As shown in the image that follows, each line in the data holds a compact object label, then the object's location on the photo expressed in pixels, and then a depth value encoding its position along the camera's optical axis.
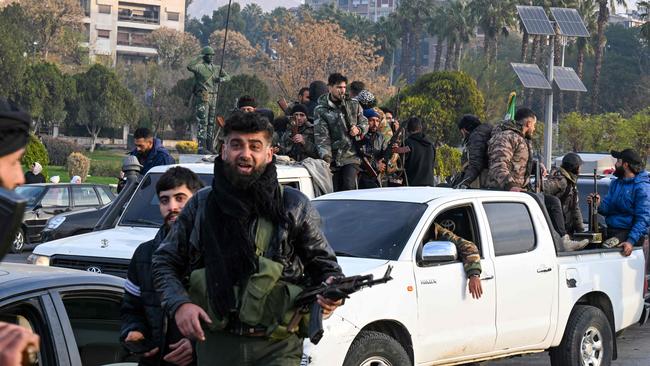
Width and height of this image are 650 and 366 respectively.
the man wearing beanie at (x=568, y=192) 13.20
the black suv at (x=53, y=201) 25.67
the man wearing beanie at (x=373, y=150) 12.84
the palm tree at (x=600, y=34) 74.81
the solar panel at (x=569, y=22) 33.84
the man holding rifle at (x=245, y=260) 4.74
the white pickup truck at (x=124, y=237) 9.88
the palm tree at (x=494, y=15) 84.31
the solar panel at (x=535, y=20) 34.08
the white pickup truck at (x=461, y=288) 7.80
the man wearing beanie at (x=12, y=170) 2.47
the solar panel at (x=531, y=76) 32.93
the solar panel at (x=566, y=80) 34.14
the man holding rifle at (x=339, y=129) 12.38
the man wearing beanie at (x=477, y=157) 12.13
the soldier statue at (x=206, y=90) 21.02
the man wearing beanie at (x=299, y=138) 12.66
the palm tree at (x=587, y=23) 76.50
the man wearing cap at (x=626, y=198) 12.39
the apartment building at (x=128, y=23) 158.38
